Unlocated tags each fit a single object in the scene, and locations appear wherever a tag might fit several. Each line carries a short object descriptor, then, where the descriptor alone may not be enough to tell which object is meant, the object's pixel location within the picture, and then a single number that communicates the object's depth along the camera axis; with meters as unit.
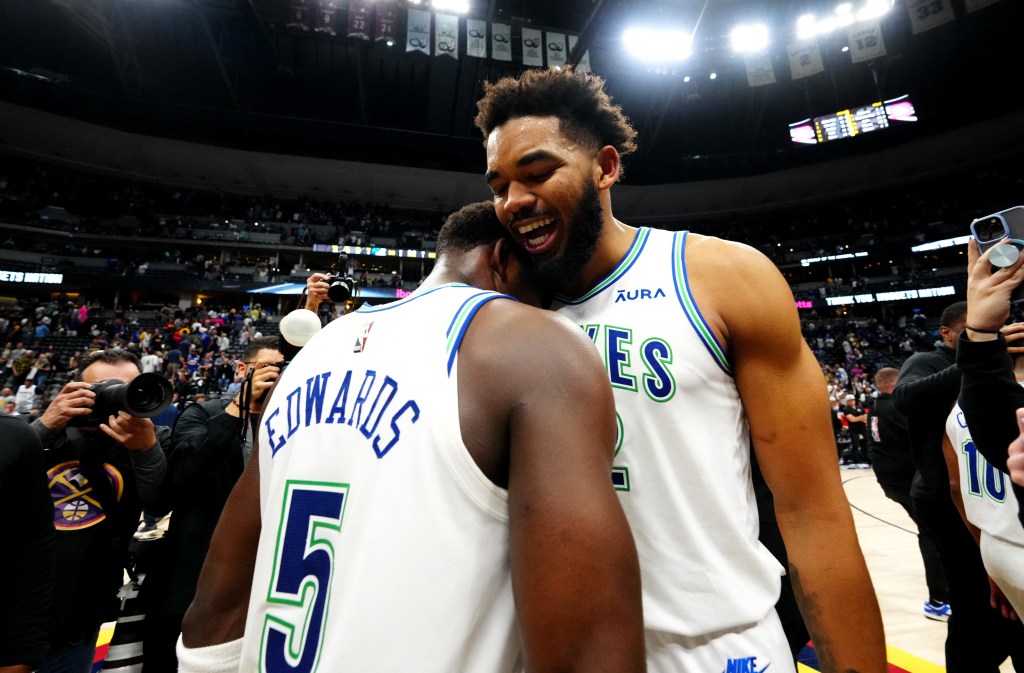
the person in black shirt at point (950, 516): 2.38
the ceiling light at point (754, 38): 17.84
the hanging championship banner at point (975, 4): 14.80
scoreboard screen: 21.72
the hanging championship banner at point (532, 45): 16.42
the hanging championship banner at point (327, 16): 15.65
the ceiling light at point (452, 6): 16.30
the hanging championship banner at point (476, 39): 16.19
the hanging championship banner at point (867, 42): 15.10
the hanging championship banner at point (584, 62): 17.06
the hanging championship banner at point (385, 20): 15.85
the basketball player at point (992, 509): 2.09
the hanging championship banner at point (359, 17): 15.80
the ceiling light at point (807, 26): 17.22
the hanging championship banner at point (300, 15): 15.55
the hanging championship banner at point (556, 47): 16.64
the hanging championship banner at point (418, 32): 15.39
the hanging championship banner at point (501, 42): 16.28
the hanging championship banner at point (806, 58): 16.36
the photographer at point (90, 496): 2.20
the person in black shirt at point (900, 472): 3.85
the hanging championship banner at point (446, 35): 15.46
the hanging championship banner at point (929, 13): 14.08
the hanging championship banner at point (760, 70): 17.45
